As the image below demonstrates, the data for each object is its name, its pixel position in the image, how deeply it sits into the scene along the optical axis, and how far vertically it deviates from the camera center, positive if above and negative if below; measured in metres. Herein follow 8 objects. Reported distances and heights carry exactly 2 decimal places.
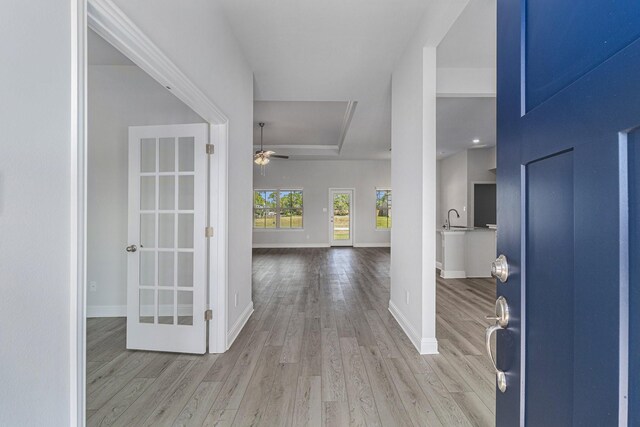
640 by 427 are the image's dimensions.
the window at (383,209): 10.48 +0.14
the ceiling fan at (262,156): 6.32 +1.19
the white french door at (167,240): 2.57 -0.24
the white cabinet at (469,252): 5.45 -0.70
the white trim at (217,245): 2.58 -0.28
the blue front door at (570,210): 0.44 +0.01
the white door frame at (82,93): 1.05 +0.41
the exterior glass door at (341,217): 10.38 -0.14
